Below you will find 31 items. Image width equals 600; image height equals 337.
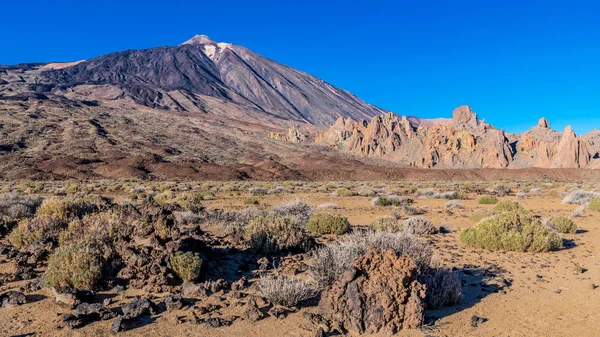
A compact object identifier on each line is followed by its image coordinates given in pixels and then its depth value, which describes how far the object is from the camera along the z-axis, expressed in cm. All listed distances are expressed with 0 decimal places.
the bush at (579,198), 1920
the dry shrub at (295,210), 1288
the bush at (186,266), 607
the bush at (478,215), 1344
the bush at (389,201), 1898
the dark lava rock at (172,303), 526
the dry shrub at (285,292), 537
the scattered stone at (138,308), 499
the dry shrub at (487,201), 2038
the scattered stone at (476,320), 499
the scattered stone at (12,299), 534
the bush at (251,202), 1959
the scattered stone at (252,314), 497
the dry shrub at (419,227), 1073
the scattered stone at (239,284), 604
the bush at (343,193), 2466
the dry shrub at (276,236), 823
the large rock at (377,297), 480
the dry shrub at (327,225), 1060
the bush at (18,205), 1166
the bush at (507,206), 1594
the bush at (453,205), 1802
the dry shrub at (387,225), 1045
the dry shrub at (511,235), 877
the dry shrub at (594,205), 1619
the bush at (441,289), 546
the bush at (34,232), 829
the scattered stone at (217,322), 482
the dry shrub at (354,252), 590
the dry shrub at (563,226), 1124
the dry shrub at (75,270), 575
